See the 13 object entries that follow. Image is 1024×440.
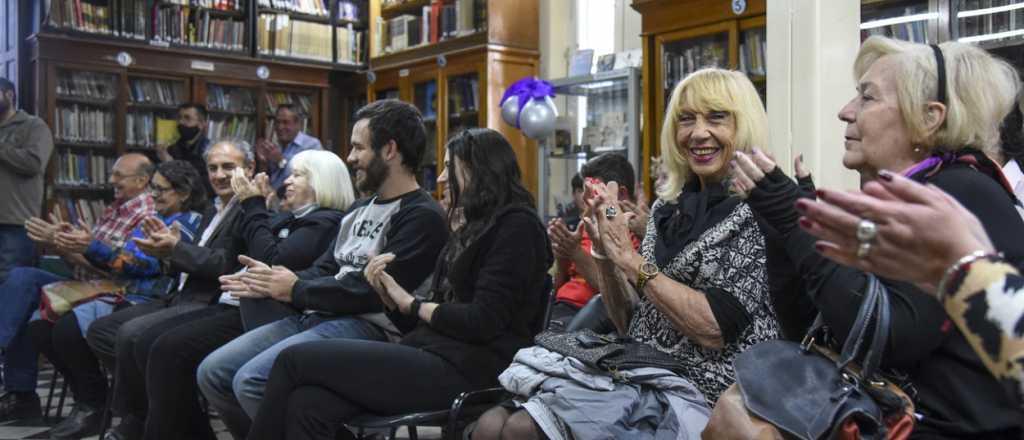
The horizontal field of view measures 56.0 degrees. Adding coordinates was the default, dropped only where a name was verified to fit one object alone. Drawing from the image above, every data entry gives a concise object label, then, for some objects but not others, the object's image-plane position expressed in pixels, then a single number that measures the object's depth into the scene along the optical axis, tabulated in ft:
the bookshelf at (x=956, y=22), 15.29
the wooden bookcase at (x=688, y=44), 18.58
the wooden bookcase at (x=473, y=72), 24.23
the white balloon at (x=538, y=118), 21.04
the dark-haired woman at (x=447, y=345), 8.07
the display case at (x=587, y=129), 20.89
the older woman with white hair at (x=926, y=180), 4.83
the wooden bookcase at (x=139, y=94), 24.66
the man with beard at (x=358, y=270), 9.57
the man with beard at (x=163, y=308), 12.10
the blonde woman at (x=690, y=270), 6.67
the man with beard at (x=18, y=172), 18.81
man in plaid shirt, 15.14
